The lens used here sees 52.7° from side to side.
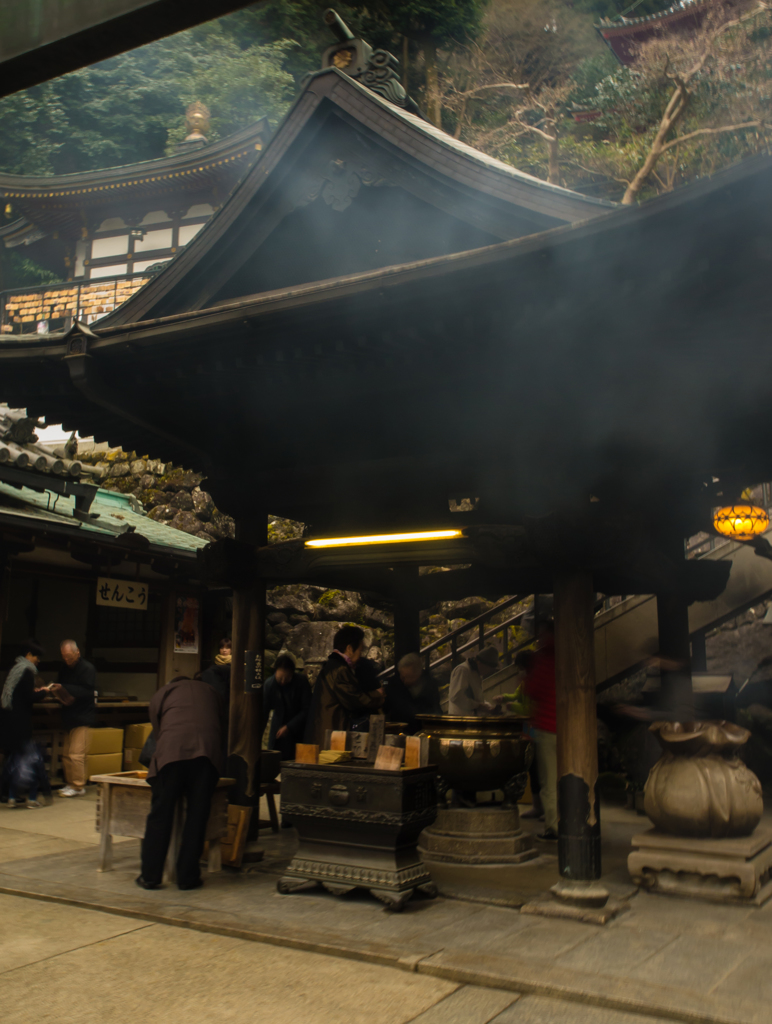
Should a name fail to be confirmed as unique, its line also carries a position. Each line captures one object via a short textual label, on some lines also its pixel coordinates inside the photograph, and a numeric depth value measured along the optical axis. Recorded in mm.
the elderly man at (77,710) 11078
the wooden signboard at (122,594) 12766
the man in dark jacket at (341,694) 7156
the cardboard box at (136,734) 12586
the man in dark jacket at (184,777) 6059
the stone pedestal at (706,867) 5742
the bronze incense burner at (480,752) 7047
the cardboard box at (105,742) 11744
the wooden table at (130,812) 6508
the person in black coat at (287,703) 8828
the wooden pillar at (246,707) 7281
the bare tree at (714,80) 20641
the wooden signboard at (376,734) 6262
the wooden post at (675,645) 8359
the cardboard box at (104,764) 11625
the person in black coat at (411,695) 8328
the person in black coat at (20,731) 9945
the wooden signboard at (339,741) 6367
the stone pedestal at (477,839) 6914
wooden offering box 5680
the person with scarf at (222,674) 7590
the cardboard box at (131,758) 12594
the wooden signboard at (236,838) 6605
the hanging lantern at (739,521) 10156
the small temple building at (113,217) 23516
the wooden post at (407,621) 10672
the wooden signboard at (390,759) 5816
